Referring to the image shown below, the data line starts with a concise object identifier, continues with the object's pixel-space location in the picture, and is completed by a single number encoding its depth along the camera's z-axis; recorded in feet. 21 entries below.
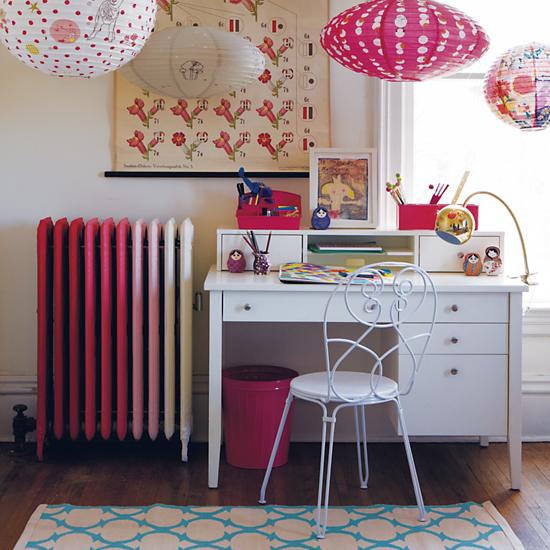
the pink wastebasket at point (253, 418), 10.11
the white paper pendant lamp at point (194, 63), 9.93
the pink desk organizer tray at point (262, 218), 10.36
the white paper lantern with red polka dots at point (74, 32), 7.72
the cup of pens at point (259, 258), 9.97
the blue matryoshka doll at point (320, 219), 10.43
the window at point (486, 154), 11.09
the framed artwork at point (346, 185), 10.66
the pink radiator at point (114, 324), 10.15
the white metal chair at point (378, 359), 8.30
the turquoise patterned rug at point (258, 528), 8.02
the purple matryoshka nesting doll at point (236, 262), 10.17
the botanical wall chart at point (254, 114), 10.84
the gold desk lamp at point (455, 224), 9.56
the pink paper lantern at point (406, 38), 7.99
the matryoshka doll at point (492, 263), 10.31
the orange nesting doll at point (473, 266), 10.25
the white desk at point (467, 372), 9.32
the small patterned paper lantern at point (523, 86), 9.32
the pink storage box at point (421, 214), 10.44
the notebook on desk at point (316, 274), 9.20
